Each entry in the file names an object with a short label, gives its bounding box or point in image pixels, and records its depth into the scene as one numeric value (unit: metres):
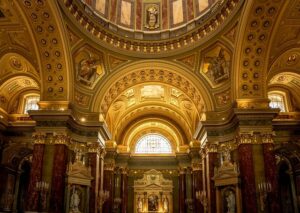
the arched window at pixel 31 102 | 22.53
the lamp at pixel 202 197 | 19.93
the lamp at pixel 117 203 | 26.49
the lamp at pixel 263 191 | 15.62
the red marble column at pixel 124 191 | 27.34
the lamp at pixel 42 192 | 16.20
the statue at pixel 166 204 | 28.16
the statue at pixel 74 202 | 17.38
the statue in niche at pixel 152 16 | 22.55
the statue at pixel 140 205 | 28.09
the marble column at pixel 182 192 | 27.37
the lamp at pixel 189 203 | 26.58
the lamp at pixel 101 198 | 20.31
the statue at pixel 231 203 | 17.02
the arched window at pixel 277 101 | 21.58
